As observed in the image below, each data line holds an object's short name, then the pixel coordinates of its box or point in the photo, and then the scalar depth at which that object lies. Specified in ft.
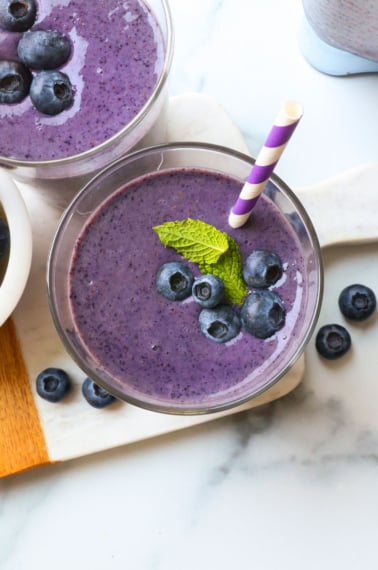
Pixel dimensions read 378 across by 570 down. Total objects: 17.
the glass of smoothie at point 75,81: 1.42
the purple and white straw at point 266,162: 1.20
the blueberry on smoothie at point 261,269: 1.38
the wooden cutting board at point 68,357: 1.52
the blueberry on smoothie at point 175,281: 1.39
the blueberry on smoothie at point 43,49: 1.41
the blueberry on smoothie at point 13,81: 1.42
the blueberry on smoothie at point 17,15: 1.43
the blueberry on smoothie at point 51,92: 1.41
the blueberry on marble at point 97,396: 1.50
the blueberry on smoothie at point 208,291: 1.37
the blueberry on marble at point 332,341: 1.55
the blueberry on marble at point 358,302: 1.55
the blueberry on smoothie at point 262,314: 1.38
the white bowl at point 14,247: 1.46
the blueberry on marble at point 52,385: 1.51
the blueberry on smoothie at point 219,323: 1.38
